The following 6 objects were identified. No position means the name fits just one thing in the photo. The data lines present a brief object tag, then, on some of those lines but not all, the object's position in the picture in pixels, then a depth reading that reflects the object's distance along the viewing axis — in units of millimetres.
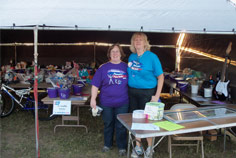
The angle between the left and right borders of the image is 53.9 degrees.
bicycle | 4562
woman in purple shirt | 2844
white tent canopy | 2994
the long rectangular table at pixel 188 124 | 1874
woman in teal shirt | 2686
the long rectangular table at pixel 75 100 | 3510
